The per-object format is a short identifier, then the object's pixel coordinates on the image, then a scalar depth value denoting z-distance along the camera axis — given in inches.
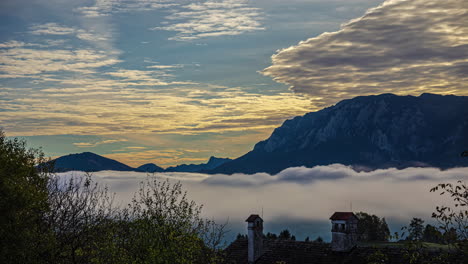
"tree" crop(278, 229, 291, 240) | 4447.8
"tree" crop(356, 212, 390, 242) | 5157.5
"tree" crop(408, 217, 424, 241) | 4943.4
